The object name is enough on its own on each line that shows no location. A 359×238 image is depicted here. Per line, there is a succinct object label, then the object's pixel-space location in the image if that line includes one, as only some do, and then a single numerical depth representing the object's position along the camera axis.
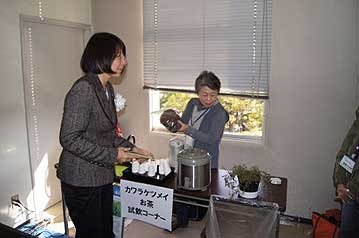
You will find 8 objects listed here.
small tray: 1.70
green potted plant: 1.56
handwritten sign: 1.63
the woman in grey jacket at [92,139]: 1.33
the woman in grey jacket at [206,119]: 1.99
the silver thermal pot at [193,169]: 1.58
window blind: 2.75
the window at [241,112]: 2.93
